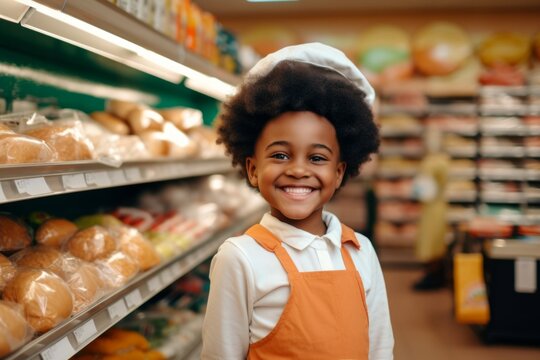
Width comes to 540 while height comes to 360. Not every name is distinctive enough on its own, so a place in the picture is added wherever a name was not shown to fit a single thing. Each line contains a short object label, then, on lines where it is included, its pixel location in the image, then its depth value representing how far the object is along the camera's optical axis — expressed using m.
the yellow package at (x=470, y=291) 4.67
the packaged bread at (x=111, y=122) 3.12
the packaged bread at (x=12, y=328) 1.40
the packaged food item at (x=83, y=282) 1.93
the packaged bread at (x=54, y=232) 2.22
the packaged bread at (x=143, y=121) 3.30
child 1.50
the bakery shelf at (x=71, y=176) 1.54
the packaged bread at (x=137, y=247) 2.46
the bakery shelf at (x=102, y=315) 1.54
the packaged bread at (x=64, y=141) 2.11
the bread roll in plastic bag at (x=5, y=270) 1.72
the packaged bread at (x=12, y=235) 2.01
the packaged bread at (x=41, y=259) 1.96
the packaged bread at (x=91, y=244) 2.25
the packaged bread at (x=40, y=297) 1.64
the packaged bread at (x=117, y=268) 2.17
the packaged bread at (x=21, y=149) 1.78
